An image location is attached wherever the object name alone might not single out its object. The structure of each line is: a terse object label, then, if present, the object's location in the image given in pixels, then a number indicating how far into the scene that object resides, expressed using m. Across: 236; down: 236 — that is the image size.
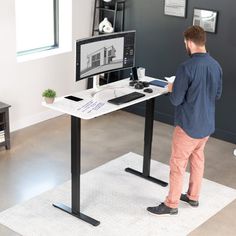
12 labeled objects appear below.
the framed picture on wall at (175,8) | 5.75
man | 3.81
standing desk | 4.00
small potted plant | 4.08
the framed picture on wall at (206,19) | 5.53
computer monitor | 4.20
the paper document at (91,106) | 4.00
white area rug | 4.06
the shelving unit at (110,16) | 6.29
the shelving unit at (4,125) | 5.28
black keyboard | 4.19
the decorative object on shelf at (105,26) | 6.23
